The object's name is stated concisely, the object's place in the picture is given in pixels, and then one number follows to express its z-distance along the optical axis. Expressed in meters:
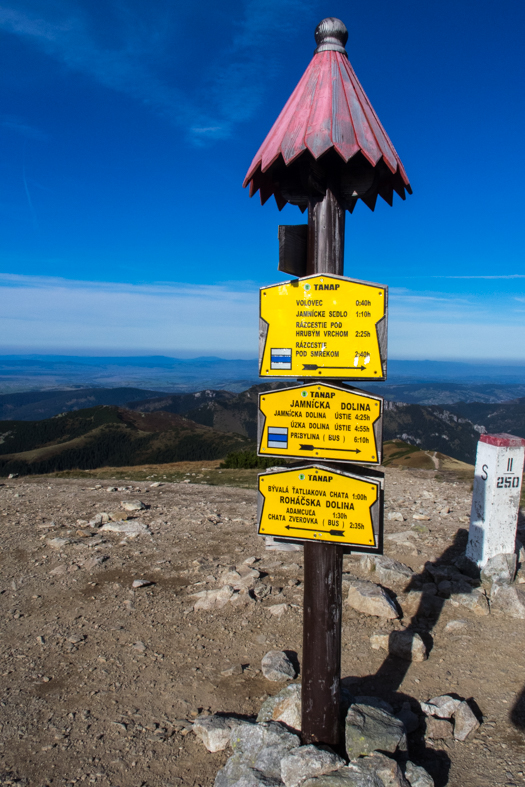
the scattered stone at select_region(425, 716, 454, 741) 4.29
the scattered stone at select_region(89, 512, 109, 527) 9.86
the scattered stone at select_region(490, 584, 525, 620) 6.34
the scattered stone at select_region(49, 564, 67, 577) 7.59
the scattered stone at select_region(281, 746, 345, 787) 3.45
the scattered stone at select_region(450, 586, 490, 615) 6.43
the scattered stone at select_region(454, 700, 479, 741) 4.27
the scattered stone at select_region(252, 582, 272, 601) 6.83
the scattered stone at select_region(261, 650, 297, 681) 5.14
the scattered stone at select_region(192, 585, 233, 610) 6.60
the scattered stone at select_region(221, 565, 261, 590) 7.04
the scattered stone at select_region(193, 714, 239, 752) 4.16
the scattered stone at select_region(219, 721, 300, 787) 3.61
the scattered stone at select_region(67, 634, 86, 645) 5.76
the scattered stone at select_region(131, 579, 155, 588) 7.15
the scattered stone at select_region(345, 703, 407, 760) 3.72
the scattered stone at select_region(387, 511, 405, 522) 10.68
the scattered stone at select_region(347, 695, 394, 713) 4.34
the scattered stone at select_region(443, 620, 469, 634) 6.00
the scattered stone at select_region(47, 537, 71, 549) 8.59
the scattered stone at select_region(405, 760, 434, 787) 3.51
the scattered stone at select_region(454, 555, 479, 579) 7.43
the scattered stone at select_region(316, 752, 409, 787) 3.31
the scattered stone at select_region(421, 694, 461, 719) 4.48
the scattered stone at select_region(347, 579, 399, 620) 6.31
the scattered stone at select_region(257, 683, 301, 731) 4.13
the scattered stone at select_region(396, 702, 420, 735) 4.33
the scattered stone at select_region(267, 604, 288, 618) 6.39
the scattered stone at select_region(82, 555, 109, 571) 7.80
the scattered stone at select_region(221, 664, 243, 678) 5.19
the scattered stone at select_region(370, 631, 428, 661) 5.47
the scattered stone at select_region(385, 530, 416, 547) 8.98
